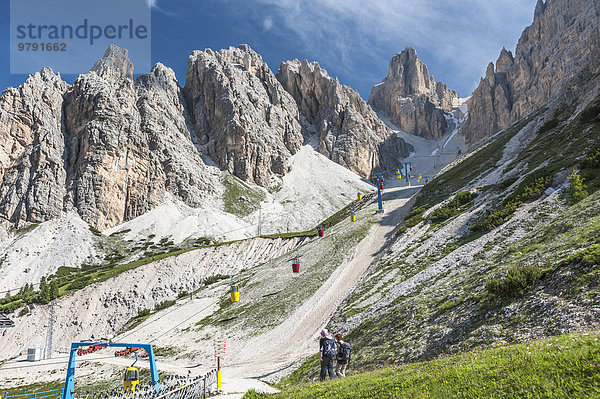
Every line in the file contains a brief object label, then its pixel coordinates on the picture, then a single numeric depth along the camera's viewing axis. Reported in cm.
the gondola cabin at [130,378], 1920
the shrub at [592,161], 2620
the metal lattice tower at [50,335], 6871
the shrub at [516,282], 1396
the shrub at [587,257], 1221
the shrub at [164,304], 7088
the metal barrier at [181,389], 1604
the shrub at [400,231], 4759
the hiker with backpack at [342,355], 1665
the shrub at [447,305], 1740
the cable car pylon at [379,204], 7418
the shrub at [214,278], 7957
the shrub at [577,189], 2266
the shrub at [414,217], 4691
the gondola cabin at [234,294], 5416
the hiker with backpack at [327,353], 1662
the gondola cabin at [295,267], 5210
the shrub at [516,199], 2855
